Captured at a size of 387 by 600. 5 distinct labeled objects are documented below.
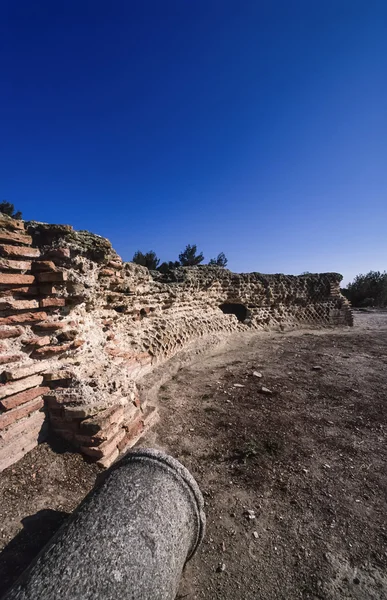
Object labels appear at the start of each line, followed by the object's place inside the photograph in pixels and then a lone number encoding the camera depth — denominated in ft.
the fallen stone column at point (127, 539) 3.92
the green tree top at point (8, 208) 44.97
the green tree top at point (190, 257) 78.89
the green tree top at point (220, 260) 90.88
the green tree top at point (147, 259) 65.62
